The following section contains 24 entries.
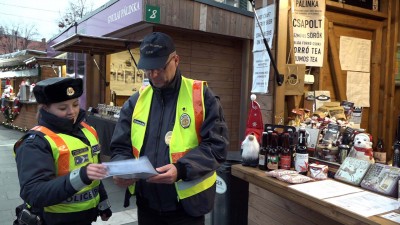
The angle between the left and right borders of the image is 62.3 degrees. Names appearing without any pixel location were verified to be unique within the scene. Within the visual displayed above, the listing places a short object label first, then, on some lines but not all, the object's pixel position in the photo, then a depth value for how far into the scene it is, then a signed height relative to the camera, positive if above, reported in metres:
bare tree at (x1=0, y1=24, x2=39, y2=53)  35.26 +5.51
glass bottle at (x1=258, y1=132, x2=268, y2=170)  2.81 -0.48
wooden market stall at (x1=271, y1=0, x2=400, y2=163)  3.80 +0.48
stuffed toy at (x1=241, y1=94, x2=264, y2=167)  2.93 -0.36
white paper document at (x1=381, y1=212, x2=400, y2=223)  1.75 -0.62
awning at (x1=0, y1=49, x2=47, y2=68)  13.52 +1.44
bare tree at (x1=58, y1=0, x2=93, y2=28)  24.06 +5.88
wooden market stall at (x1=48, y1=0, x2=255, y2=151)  6.54 +1.02
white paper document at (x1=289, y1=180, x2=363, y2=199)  2.15 -0.61
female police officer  1.73 -0.39
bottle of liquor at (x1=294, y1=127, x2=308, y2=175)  2.61 -0.45
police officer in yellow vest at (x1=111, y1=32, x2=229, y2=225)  1.96 -0.26
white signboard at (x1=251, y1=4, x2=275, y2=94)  3.34 +0.51
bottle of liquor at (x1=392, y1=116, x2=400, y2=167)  2.36 -0.39
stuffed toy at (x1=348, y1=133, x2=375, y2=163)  2.44 -0.35
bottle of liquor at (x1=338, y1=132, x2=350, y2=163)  2.65 -0.39
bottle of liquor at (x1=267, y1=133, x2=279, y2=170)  2.72 -0.47
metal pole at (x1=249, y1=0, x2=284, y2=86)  3.16 +0.32
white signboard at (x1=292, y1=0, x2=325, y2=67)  3.49 +0.74
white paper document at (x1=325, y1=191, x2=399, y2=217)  1.87 -0.61
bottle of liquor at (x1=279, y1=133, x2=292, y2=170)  2.70 -0.46
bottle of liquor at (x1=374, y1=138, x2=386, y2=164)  2.87 -0.49
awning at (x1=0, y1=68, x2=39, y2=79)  12.50 +0.75
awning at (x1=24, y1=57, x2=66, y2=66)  10.42 +1.01
